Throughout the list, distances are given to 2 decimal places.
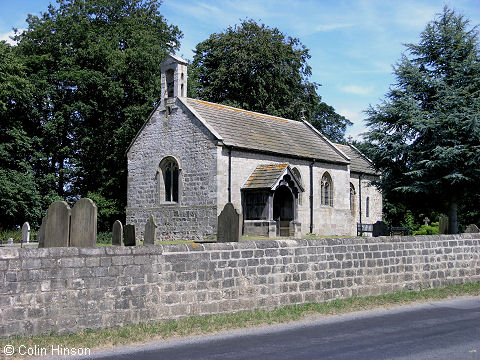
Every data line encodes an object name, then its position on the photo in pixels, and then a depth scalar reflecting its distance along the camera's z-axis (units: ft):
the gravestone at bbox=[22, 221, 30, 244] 93.97
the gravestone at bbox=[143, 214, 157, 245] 51.37
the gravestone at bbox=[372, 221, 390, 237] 60.11
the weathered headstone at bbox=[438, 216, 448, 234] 58.23
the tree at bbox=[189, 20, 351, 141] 149.18
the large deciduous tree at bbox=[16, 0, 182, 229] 121.29
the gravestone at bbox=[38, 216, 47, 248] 35.24
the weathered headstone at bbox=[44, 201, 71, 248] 30.37
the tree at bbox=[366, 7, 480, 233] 64.54
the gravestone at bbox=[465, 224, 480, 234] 57.72
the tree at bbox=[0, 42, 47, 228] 111.24
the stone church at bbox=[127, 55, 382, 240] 91.76
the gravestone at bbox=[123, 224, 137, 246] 52.44
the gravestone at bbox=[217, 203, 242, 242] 38.65
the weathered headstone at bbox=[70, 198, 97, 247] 30.25
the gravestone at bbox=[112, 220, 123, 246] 56.10
